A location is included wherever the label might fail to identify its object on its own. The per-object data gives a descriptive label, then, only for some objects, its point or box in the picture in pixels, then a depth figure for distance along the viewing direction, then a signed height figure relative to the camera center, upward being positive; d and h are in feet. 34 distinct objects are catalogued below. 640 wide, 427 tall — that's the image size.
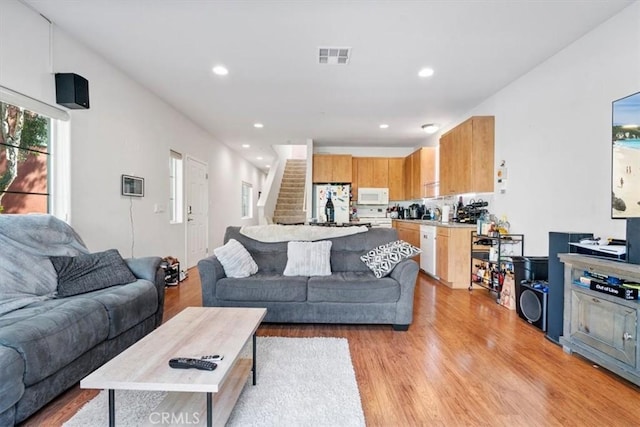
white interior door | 18.42 -0.12
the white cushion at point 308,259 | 10.26 -1.69
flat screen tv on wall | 7.59 +1.35
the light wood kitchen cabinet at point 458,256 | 14.25 -2.13
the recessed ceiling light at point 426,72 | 11.38 +5.16
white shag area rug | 5.23 -3.57
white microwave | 23.49 +1.01
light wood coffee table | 4.05 -2.28
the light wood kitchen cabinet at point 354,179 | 23.66 +2.31
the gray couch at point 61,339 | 4.76 -2.45
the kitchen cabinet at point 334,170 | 23.00 +2.91
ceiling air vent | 10.01 +5.17
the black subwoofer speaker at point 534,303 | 9.21 -2.90
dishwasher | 15.99 -2.09
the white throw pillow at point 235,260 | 9.89 -1.69
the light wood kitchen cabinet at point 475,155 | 14.17 +2.59
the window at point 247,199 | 33.53 +1.02
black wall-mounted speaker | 9.06 +3.48
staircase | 27.99 +1.29
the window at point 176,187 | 17.04 +1.16
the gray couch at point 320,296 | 9.29 -2.63
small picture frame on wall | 12.06 +0.90
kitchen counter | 14.39 -0.72
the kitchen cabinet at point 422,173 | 19.65 +2.45
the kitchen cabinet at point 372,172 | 23.75 +2.88
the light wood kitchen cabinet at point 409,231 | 18.57 -1.41
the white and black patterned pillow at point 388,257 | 9.85 -1.54
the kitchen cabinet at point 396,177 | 23.90 +2.50
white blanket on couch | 11.27 -0.88
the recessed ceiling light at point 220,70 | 11.36 +5.18
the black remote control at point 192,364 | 4.35 -2.22
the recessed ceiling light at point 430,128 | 18.69 +5.06
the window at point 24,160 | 8.12 +1.32
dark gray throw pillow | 7.39 -1.65
